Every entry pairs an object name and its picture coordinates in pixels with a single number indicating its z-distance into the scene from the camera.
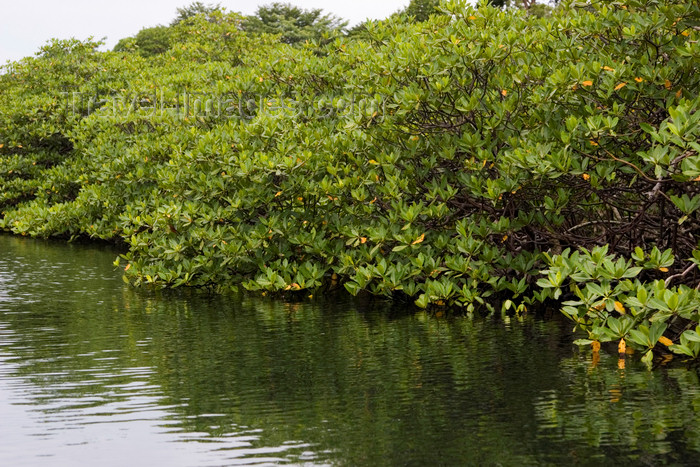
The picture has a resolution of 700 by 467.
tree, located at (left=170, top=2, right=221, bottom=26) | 54.74
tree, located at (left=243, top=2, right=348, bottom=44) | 46.66
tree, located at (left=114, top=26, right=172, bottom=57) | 44.59
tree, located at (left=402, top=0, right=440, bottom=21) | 39.64
